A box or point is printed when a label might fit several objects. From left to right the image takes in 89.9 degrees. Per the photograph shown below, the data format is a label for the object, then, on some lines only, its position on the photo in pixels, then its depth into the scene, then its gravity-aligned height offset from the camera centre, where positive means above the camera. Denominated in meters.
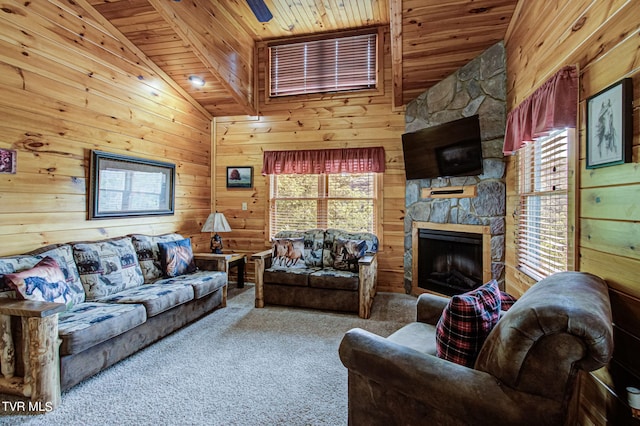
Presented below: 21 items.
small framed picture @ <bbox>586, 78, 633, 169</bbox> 1.46 +0.43
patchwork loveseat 3.68 -0.72
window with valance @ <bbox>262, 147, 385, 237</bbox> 4.62 +0.36
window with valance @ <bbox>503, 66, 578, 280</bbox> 1.97 +0.34
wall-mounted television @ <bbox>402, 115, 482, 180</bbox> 3.55 +0.75
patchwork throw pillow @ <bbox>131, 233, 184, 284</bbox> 3.50 -0.49
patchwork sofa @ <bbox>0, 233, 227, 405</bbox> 2.01 -0.75
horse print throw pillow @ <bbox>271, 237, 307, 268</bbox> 4.21 -0.55
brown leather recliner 1.01 -0.60
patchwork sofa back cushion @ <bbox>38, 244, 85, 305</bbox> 2.67 -0.48
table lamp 4.62 -0.20
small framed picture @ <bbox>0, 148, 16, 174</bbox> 2.54 +0.41
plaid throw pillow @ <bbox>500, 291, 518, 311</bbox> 1.77 -0.50
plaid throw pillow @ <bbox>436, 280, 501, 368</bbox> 1.38 -0.51
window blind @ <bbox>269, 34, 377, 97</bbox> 4.68 +2.22
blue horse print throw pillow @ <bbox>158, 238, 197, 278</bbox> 3.60 -0.53
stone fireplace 3.42 +0.26
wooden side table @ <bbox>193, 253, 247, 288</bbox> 3.93 -0.66
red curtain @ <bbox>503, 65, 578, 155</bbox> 1.92 +0.71
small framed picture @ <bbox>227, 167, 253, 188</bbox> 5.08 +0.56
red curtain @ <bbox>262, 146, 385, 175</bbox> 4.54 +0.76
